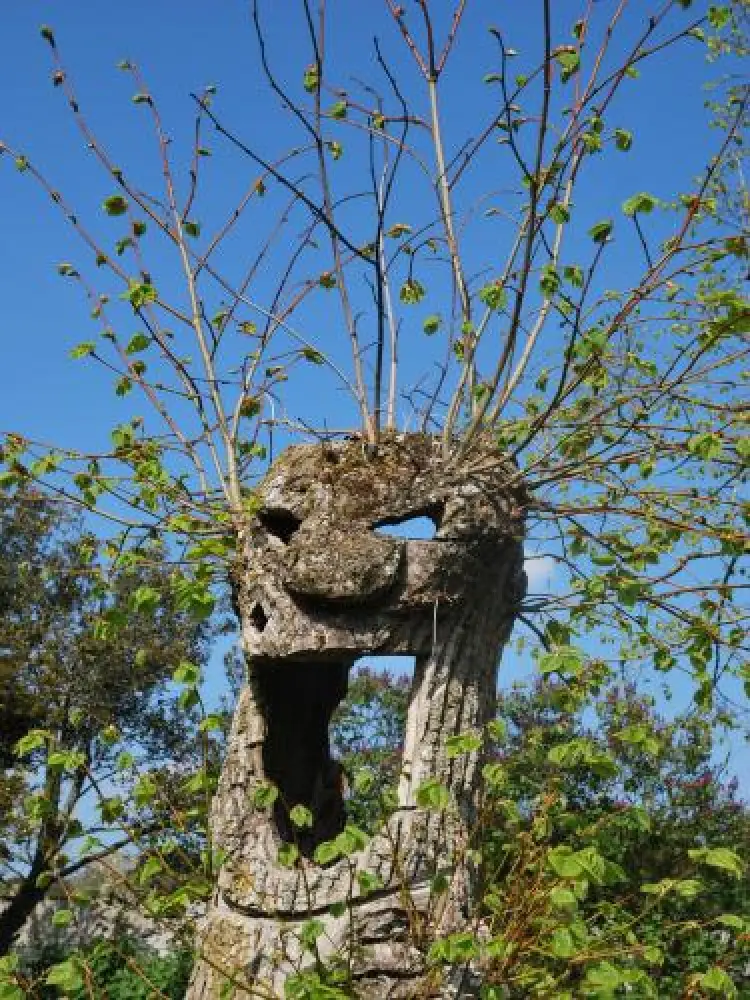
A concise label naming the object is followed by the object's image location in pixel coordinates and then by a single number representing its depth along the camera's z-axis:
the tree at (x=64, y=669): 16.36
